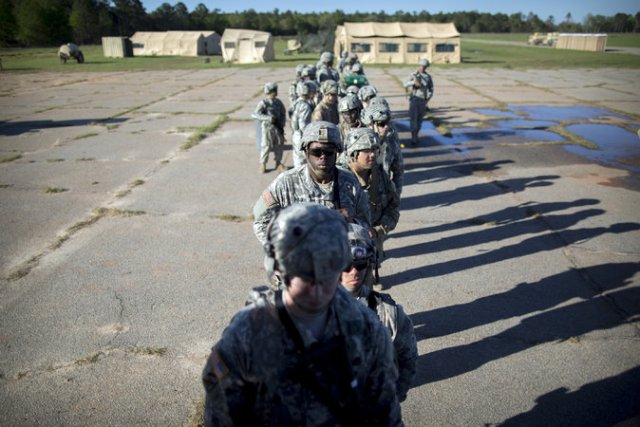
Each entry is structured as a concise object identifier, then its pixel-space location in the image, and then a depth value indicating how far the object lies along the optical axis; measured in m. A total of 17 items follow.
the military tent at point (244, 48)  39.78
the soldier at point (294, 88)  10.58
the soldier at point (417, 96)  11.38
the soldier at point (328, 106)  7.93
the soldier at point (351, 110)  6.33
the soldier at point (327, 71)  12.62
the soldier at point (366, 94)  7.93
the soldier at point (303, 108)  8.20
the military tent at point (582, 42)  48.03
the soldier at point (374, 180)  4.17
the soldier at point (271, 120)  9.24
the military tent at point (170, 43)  48.12
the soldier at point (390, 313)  2.52
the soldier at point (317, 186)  3.47
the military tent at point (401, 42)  36.56
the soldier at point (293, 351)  1.47
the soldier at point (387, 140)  5.38
